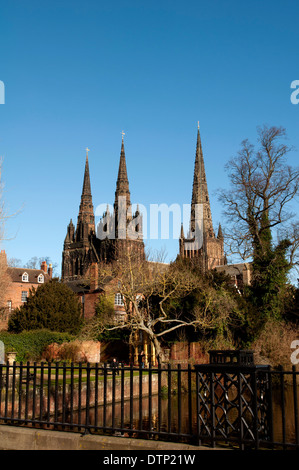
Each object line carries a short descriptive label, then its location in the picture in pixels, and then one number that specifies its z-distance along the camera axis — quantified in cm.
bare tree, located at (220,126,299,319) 3092
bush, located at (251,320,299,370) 2588
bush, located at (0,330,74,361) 3088
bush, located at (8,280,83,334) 3638
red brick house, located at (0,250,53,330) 5787
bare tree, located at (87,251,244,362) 2820
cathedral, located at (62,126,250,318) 9572
